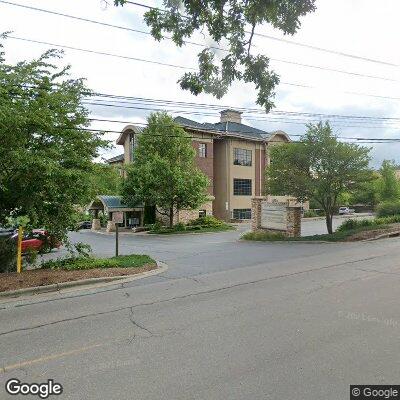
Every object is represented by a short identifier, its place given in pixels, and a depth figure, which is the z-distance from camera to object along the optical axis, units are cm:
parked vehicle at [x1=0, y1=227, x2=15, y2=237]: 1869
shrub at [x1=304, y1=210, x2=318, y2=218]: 4936
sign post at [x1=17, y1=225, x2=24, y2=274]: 1017
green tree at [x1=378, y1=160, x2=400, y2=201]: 3375
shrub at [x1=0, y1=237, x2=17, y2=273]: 1115
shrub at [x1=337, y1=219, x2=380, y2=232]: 2434
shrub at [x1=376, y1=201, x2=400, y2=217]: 3033
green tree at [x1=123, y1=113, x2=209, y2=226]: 3150
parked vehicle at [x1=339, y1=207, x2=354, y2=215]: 5903
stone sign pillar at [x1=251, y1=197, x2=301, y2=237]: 2322
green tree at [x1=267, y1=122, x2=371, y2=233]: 2103
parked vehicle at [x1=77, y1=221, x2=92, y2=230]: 4159
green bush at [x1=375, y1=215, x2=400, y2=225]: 2577
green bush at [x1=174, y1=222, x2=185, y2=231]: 3355
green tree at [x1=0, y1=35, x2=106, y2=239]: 936
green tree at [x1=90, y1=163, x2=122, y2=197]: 1155
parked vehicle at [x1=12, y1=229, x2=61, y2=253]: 1156
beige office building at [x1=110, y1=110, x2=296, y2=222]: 4142
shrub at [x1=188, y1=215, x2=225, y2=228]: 3594
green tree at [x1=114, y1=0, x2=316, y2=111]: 779
